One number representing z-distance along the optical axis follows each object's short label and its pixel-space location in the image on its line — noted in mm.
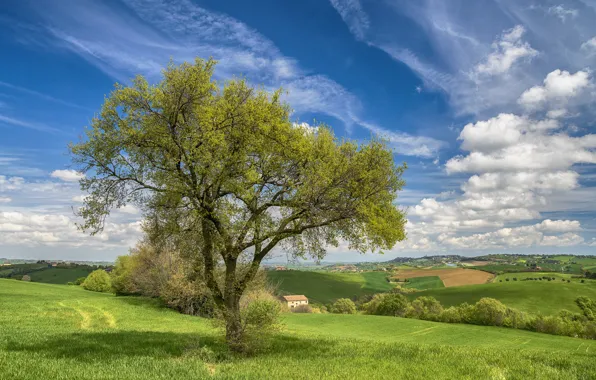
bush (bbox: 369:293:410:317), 98844
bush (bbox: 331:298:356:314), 115612
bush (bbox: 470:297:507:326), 74500
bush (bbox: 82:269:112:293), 106188
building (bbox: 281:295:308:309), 130875
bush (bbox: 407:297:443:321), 89631
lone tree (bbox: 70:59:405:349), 16641
